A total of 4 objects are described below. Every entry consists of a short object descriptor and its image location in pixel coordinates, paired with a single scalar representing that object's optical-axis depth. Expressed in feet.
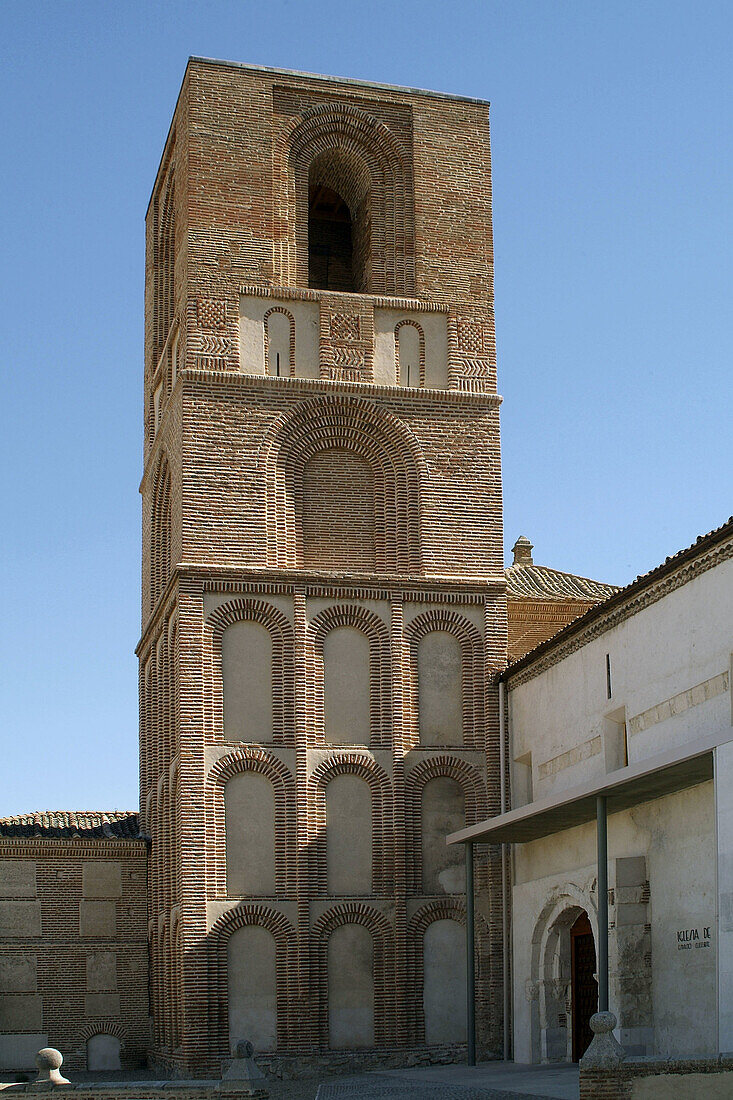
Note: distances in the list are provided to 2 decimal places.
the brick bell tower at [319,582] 73.26
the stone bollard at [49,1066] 56.18
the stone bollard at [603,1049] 45.52
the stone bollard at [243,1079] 53.67
